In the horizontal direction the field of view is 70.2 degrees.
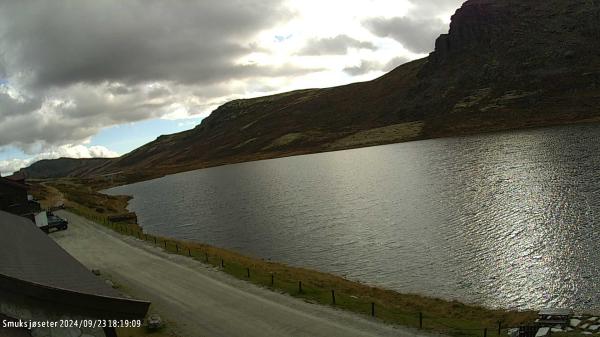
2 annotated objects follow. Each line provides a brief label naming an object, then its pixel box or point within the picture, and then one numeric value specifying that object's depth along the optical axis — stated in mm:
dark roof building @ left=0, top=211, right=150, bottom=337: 12664
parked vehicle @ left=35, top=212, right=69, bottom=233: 63531
